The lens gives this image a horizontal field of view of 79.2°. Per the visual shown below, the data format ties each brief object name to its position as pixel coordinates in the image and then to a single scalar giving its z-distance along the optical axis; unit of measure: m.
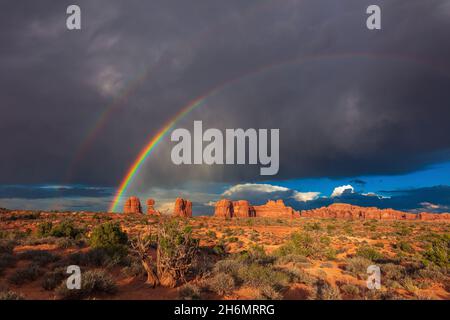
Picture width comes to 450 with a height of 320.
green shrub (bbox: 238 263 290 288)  10.07
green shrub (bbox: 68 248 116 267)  12.38
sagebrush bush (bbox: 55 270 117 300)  8.26
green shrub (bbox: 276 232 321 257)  18.86
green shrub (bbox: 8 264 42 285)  9.70
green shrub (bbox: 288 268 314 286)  11.27
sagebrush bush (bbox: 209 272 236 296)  9.07
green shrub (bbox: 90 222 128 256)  14.84
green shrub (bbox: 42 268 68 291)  9.10
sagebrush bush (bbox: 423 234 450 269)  14.91
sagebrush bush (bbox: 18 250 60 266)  12.27
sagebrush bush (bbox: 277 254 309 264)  15.81
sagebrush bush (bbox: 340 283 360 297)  9.90
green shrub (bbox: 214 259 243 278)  11.29
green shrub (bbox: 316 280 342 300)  8.77
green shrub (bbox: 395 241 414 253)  23.68
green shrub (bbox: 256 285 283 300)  8.81
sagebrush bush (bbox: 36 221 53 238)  21.60
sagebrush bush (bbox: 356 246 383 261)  17.88
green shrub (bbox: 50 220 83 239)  21.55
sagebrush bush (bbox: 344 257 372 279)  13.49
